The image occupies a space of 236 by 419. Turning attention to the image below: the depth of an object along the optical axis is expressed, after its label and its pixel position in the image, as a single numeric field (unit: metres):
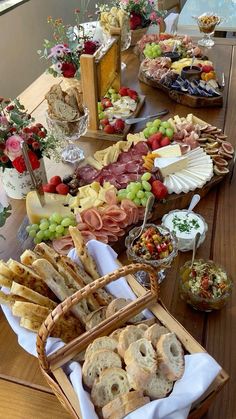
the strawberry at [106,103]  1.69
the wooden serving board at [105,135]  1.54
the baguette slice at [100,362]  0.64
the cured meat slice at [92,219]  1.05
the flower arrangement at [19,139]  1.07
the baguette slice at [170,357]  0.63
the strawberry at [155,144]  1.35
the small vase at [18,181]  1.18
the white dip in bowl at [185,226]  1.04
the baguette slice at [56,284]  0.75
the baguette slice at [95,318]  0.73
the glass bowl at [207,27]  2.28
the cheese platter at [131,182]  1.06
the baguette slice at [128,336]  0.65
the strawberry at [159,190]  1.15
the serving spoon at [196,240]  0.92
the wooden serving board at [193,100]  1.70
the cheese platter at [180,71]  1.72
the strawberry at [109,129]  1.53
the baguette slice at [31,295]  0.72
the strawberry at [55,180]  1.21
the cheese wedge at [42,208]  1.10
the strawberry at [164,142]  1.36
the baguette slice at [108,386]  0.62
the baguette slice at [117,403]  0.60
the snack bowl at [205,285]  0.87
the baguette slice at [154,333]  0.67
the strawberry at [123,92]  1.77
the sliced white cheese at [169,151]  1.28
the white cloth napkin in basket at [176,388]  0.59
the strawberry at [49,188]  1.21
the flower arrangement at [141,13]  2.21
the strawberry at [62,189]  1.19
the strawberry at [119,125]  1.54
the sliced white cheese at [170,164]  1.23
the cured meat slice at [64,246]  1.02
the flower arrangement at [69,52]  1.65
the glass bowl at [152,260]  0.91
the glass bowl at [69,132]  1.33
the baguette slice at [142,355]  0.62
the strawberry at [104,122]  1.58
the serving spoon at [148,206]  0.98
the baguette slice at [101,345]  0.66
